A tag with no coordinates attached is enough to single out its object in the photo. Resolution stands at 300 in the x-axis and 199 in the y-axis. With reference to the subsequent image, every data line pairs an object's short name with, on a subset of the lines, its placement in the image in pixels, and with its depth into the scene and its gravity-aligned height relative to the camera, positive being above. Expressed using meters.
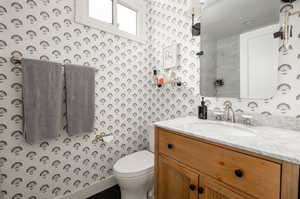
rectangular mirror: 1.01 +0.41
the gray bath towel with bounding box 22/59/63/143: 1.10 -0.02
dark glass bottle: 1.33 -0.15
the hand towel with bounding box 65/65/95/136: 1.32 -0.02
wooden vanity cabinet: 0.57 -0.41
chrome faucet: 1.18 -0.15
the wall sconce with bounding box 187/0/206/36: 1.38 +0.88
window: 1.43 +0.98
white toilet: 1.24 -0.74
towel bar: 1.06 +0.28
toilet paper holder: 1.55 -0.47
